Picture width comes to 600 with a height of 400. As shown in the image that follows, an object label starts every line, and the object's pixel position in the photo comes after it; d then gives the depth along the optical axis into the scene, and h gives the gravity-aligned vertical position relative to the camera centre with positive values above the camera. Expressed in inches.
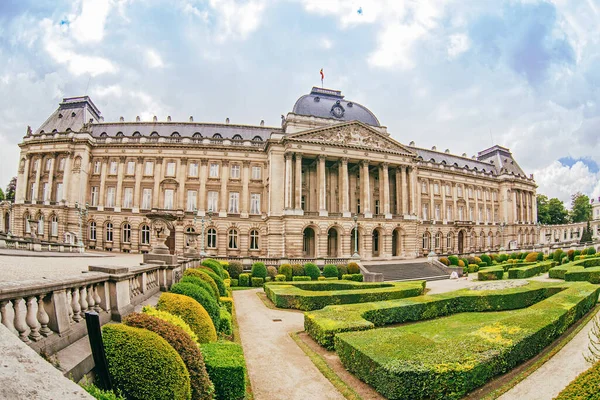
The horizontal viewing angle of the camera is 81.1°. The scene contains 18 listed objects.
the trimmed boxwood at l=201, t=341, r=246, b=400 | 265.6 -107.2
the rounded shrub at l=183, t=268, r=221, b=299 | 511.7 -66.4
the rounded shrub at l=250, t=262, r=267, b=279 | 1133.7 -121.9
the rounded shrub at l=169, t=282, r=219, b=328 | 388.5 -69.7
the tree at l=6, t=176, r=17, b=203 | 2805.1 +359.2
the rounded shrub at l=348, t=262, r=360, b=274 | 1254.3 -123.3
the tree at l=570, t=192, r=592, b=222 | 3737.7 +277.4
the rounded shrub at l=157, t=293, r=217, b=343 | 322.7 -73.4
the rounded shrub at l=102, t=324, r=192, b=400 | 177.9 -68.7
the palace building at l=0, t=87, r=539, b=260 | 1690.5 +256.9
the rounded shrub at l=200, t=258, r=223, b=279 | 810.0 -76.4
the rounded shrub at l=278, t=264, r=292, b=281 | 1159.6 -124.9
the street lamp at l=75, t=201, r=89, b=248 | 1670.0 +111.9
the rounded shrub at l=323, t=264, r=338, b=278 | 1210.6 -132.2
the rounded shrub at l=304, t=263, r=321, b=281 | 1176.8 -126.2
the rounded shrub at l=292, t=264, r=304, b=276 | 1184.7 -123.4
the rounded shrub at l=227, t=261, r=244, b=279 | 1141.1 -119.8
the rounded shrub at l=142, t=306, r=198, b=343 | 275.0 -67.6
